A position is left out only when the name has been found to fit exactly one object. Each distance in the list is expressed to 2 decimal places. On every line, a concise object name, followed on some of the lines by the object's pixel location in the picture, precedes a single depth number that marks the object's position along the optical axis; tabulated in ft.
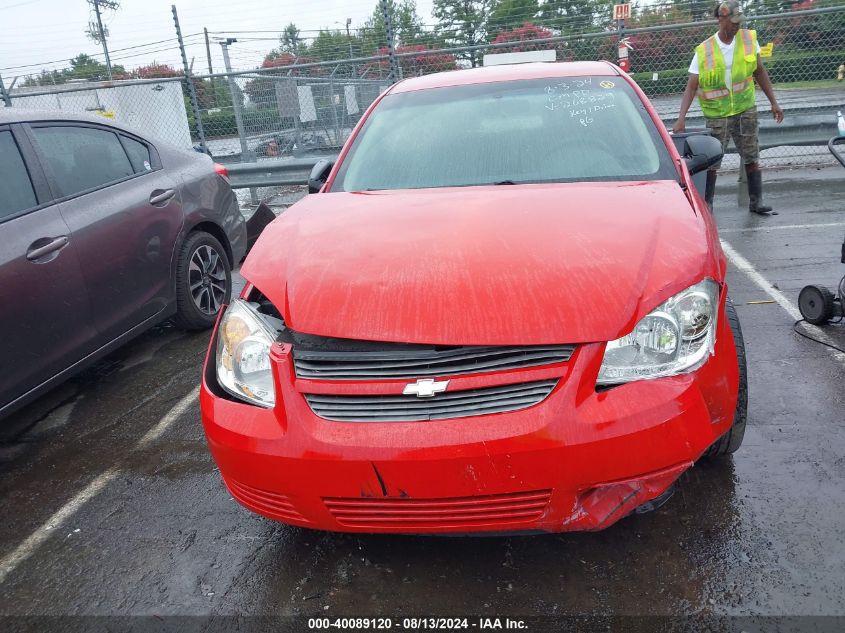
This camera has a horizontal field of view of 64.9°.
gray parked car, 10.11
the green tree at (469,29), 33.04
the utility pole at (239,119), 30.40
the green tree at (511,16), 33.37
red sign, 28.71
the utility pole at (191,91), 28.43
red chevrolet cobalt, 5.79
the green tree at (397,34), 30.27
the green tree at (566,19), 32.50
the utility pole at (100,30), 116.16
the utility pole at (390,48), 27.78
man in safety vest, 20.00
